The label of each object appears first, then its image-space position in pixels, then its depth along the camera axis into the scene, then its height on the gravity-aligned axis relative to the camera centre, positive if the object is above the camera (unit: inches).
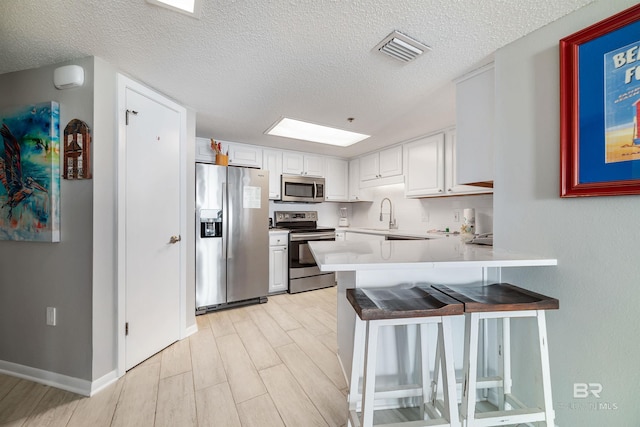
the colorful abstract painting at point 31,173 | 63.0 +9.9
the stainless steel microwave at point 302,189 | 148.8 +14.6
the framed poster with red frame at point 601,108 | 38.5 +17.9
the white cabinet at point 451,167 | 108.6 +20.3
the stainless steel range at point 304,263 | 137.9 -29.5
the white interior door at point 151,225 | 68.9 -4.3
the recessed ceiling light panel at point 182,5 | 44.5 +38.4
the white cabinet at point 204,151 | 123.8 +31.0
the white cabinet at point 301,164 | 150.9 +30.9
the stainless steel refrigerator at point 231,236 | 107.7 -11.5
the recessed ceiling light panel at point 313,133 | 117.4 +41.7
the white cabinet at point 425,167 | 114.1 +22.6
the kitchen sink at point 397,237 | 115.1 -12.3
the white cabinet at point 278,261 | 133.8 -27.8
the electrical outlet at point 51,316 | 63.8 -27.6
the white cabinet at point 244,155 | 135.0 +32.2
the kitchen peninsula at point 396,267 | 42.1 -9.4
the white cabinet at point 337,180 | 166.9 +22.1
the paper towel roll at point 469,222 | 108.4 -4.3
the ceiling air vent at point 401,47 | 53.6 +38.3
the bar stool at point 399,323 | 37.7 -18.0
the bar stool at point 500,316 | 40.0 -21.8
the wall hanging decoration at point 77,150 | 62.0 +15.5
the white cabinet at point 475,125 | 62.4 +23.3
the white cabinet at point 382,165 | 137.9 +28.9
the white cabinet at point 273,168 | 144.8 +26.4
